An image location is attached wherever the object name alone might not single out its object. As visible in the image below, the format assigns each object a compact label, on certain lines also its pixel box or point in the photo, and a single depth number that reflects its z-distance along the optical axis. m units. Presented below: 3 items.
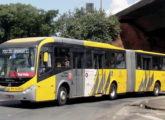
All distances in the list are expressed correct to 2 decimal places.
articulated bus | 14.52
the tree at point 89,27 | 37.28
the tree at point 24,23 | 42.69
